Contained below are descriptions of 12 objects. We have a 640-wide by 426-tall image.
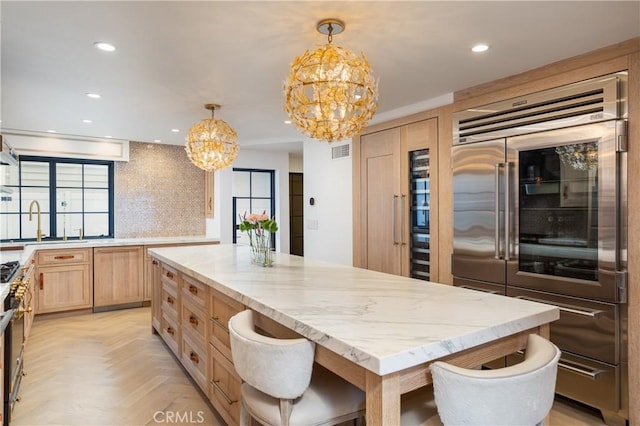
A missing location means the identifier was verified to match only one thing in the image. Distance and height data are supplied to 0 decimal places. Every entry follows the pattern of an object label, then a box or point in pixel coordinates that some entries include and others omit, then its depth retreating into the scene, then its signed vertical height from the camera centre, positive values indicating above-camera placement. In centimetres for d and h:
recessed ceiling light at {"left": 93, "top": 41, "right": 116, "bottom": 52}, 237 +101
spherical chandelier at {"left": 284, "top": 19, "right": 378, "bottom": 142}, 198 +63
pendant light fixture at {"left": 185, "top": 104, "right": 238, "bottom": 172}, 344 +61
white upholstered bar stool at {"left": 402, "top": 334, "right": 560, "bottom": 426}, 119 -55
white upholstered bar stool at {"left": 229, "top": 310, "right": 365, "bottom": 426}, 144 -66
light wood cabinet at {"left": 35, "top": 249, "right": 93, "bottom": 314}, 467 -80
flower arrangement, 291 -15
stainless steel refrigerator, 245 -3
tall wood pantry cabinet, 379 +13
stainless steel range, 216 -72
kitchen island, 124 -41
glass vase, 292 -31
